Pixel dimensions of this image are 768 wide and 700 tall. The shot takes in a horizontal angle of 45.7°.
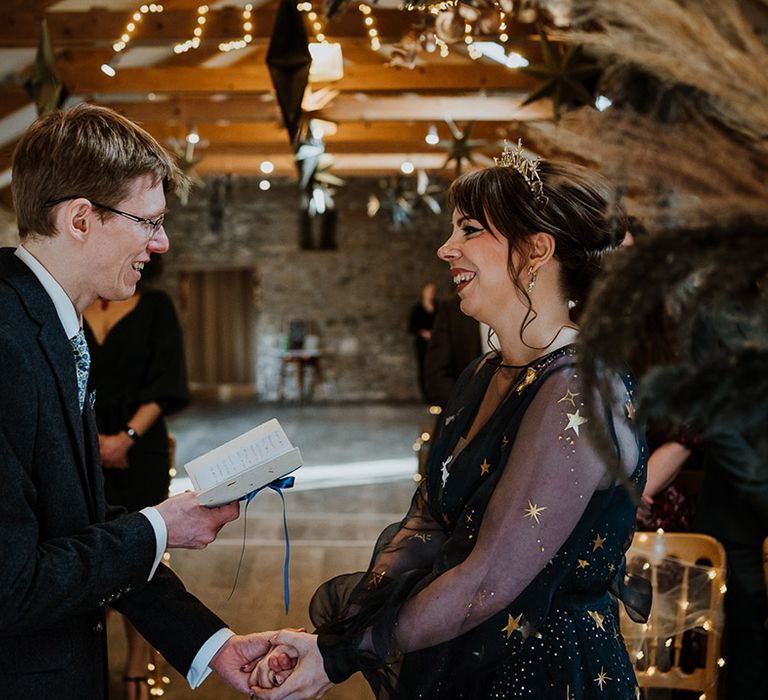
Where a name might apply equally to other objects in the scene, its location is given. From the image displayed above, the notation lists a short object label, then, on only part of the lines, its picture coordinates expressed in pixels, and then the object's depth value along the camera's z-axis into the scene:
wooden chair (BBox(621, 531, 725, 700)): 2.42
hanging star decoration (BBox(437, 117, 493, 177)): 7.45
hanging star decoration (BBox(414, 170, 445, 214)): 10.80
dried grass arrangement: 0.86
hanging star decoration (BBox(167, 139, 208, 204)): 7.34
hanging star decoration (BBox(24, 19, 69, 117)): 4.93
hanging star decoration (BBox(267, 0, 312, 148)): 4.26
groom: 1.42
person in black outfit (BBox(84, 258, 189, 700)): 3.46
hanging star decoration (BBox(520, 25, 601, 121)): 4.57
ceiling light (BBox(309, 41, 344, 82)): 5.71
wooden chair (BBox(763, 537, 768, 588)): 2.28
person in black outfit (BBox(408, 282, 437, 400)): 12.07
